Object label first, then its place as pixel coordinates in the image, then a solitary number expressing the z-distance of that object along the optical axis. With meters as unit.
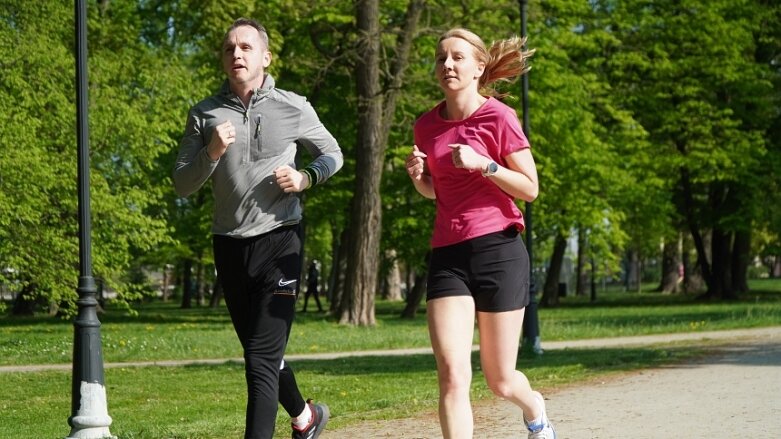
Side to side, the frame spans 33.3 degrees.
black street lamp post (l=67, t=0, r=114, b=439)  8.48
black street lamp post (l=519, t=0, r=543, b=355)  18.03
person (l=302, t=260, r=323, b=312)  43.81
